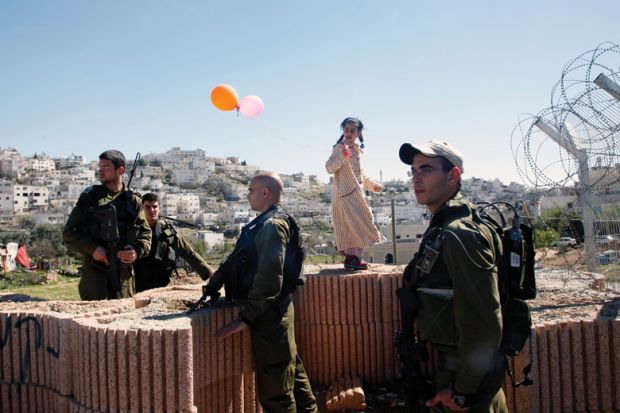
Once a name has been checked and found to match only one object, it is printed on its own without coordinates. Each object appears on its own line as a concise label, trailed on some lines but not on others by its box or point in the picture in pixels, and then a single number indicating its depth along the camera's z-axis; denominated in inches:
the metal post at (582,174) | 237.3
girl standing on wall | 249.6
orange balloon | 292.2
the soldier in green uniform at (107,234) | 217.9
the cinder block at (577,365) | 170.7
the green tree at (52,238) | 1935.8
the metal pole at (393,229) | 474.3
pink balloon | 301.1
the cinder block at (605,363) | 170.2
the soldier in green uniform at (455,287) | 99.9
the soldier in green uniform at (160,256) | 269.3
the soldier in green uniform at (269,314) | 154.5
